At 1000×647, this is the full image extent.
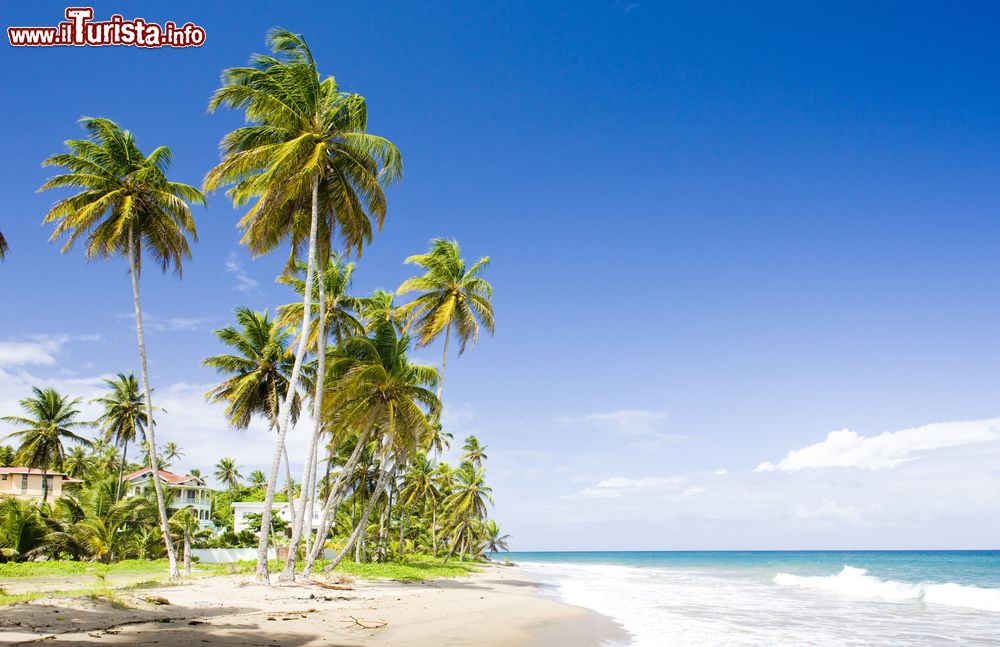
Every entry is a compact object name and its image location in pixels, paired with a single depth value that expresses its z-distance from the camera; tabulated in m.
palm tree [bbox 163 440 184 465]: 81.25
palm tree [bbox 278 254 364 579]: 26.88
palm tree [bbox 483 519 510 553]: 74.40
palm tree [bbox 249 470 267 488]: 89.12
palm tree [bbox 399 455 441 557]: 49.31
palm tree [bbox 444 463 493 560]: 51.41
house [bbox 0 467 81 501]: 46.34
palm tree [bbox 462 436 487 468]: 59.84
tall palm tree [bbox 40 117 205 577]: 20.72
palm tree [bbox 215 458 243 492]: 87.50
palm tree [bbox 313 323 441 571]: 22.70
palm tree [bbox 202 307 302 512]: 27.95
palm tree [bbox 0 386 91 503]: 42.41
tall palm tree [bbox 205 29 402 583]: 19.44
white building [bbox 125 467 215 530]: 56.19
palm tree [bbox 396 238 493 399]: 29.34
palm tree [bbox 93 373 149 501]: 44.41
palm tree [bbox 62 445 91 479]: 59.06
